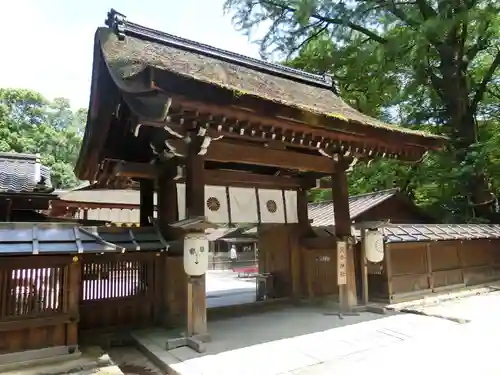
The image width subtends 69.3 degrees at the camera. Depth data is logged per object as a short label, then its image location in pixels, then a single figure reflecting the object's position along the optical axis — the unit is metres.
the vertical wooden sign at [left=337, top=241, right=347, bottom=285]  7.57
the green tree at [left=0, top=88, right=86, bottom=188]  31.66
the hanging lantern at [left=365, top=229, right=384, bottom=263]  7.96
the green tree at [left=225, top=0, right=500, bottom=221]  13.88
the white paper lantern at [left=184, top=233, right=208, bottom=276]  5.65
